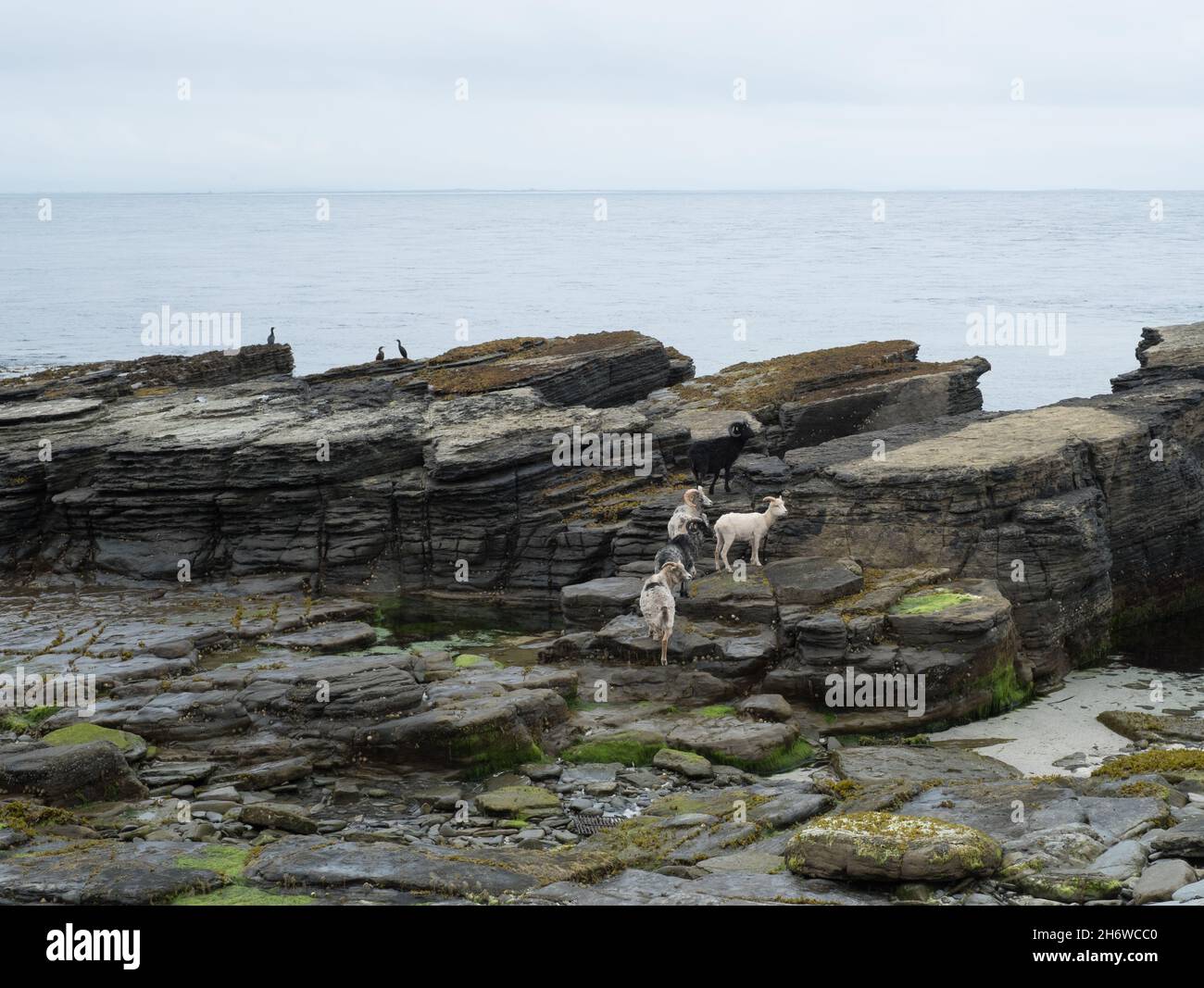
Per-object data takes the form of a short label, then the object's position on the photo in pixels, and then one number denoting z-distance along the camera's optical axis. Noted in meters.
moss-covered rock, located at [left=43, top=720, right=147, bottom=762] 20.17
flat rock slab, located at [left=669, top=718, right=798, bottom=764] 20.92
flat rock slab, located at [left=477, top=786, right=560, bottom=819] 18.91
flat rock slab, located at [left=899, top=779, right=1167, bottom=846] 15.12
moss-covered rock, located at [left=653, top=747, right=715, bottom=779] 20.31
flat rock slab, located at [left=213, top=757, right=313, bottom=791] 19.83
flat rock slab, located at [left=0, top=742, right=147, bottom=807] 18.36
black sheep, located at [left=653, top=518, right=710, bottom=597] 25.16
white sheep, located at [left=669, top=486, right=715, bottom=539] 26.31
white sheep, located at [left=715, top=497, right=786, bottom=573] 26.52
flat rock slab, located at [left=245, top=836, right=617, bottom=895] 14.15
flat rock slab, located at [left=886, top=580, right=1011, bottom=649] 23.56
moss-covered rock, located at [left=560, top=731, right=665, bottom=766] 21.25
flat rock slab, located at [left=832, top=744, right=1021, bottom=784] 19.72
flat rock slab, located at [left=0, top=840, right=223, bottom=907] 13.84
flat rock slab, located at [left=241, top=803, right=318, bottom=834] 17.67
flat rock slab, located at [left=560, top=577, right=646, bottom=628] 26.66
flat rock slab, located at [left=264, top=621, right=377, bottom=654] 26.09
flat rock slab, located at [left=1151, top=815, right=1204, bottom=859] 13.82
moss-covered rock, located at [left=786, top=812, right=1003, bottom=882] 13.52
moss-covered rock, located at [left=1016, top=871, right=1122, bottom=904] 13.20
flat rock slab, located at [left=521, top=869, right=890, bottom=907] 13.41
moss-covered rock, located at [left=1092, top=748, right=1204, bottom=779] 18.62
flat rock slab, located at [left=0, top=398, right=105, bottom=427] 35.75
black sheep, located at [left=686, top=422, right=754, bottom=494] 30.25
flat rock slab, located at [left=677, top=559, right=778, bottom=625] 25.00
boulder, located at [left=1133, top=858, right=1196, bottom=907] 12.71
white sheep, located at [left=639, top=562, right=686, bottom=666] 23.83
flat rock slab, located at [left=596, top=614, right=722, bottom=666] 24.14
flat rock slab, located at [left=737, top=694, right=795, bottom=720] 22.45
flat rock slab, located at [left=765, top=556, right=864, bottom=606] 25.00
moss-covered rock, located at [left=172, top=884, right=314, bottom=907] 13.80
